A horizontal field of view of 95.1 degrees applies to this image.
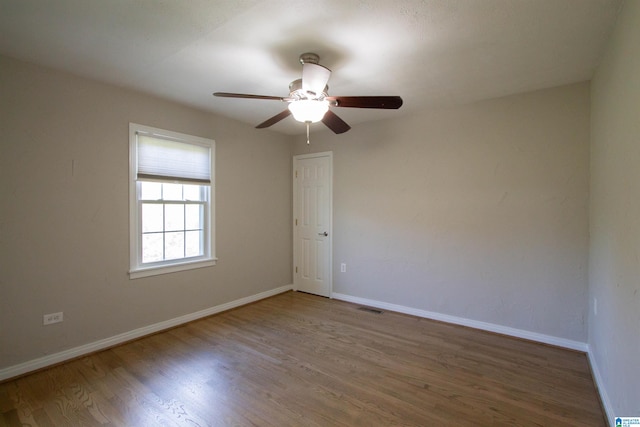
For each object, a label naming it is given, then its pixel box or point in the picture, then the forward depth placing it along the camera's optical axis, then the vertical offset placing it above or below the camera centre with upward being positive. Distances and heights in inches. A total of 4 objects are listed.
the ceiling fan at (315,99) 78.7 +33.0
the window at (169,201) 117.6 +4.9
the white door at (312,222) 172.9 -6.4
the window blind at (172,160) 119.4 +23.1
